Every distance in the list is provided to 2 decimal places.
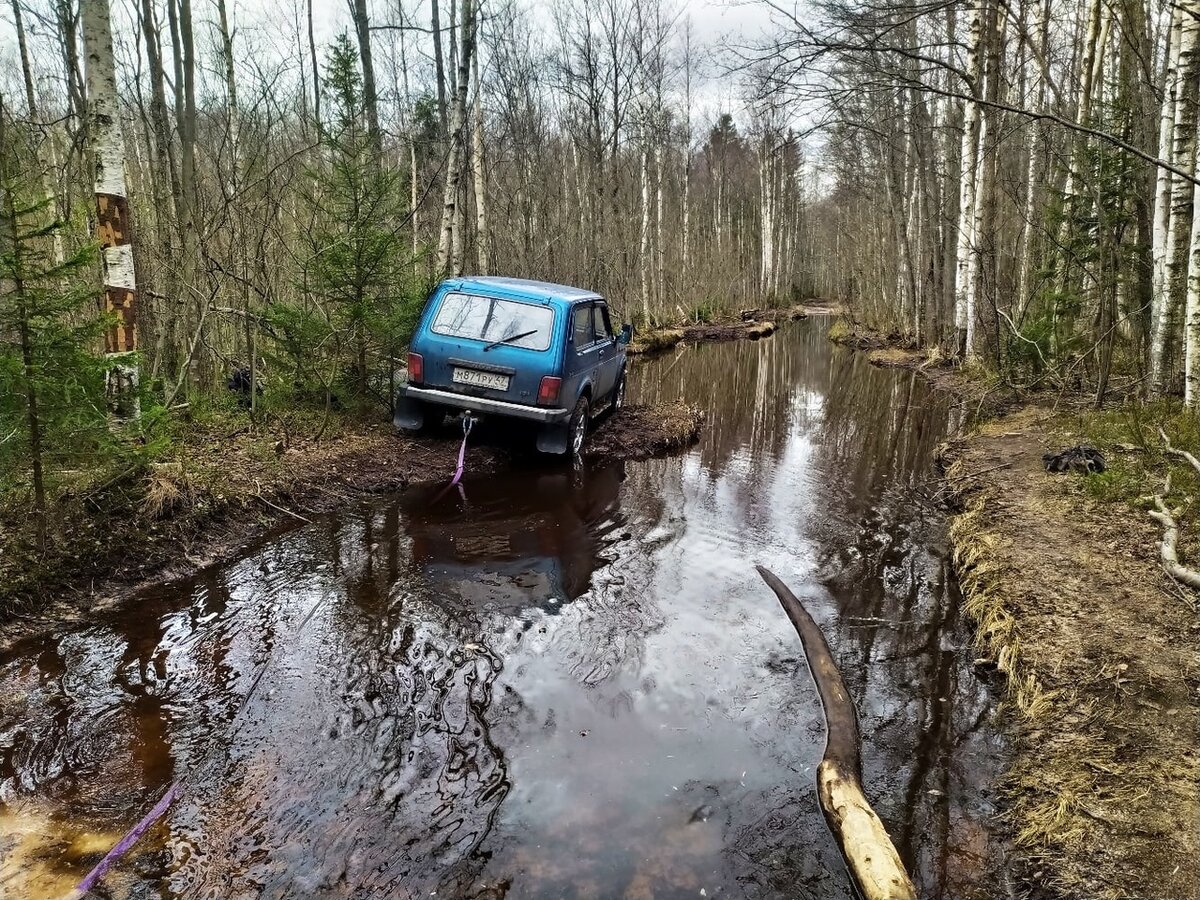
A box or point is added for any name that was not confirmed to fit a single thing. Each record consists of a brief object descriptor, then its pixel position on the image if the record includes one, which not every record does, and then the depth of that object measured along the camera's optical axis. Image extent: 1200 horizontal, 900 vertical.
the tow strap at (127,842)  2.84
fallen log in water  2.91
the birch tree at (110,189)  5.84
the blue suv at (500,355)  8.47
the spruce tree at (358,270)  8.73
